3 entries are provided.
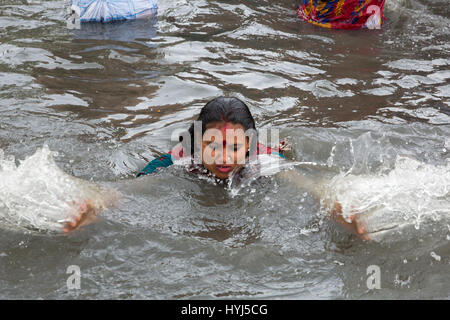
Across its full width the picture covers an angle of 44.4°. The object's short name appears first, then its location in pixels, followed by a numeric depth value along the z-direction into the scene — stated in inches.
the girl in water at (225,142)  145.9
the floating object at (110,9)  315.3
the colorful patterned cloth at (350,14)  317.4
